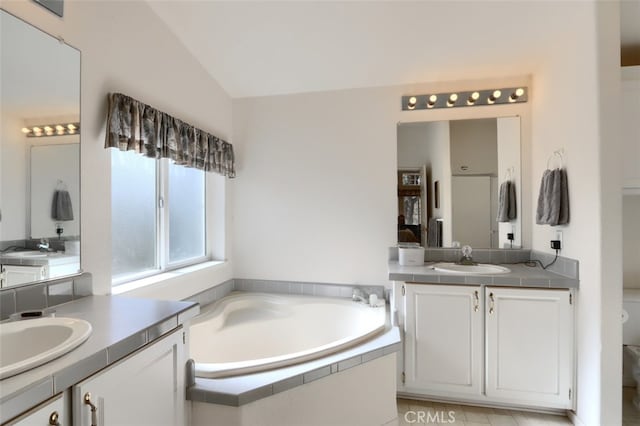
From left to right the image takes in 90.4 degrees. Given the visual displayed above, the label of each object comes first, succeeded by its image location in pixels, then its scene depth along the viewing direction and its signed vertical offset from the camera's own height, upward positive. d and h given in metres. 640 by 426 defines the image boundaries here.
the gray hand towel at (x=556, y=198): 2.09 +0.10
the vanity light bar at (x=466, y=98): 2.60 +0.97
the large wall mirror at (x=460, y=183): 2.64 +0.27
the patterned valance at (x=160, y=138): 1.74 +0.52
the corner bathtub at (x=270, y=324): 2.31 -0.88
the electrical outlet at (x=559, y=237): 2.17 -0.16
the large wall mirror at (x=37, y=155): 1.31 +0.28
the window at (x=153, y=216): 2.06 +0.00
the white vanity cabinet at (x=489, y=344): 2.03 -0.86
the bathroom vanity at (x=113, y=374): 0.79 -0.47
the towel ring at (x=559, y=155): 2.16 +0.41
